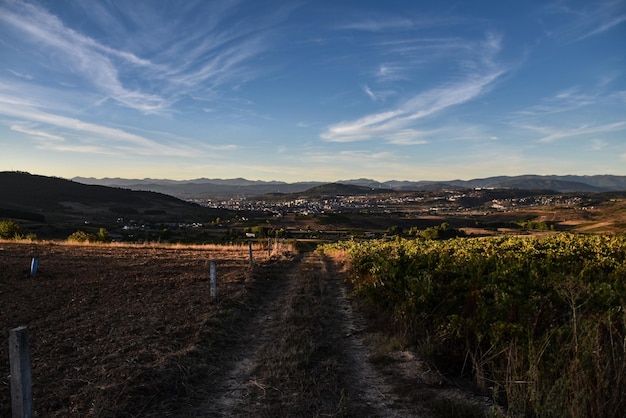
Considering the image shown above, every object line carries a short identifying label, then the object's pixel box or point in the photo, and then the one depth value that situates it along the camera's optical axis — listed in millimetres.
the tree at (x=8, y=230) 34578
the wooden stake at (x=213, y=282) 12559
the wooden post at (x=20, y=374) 4312
